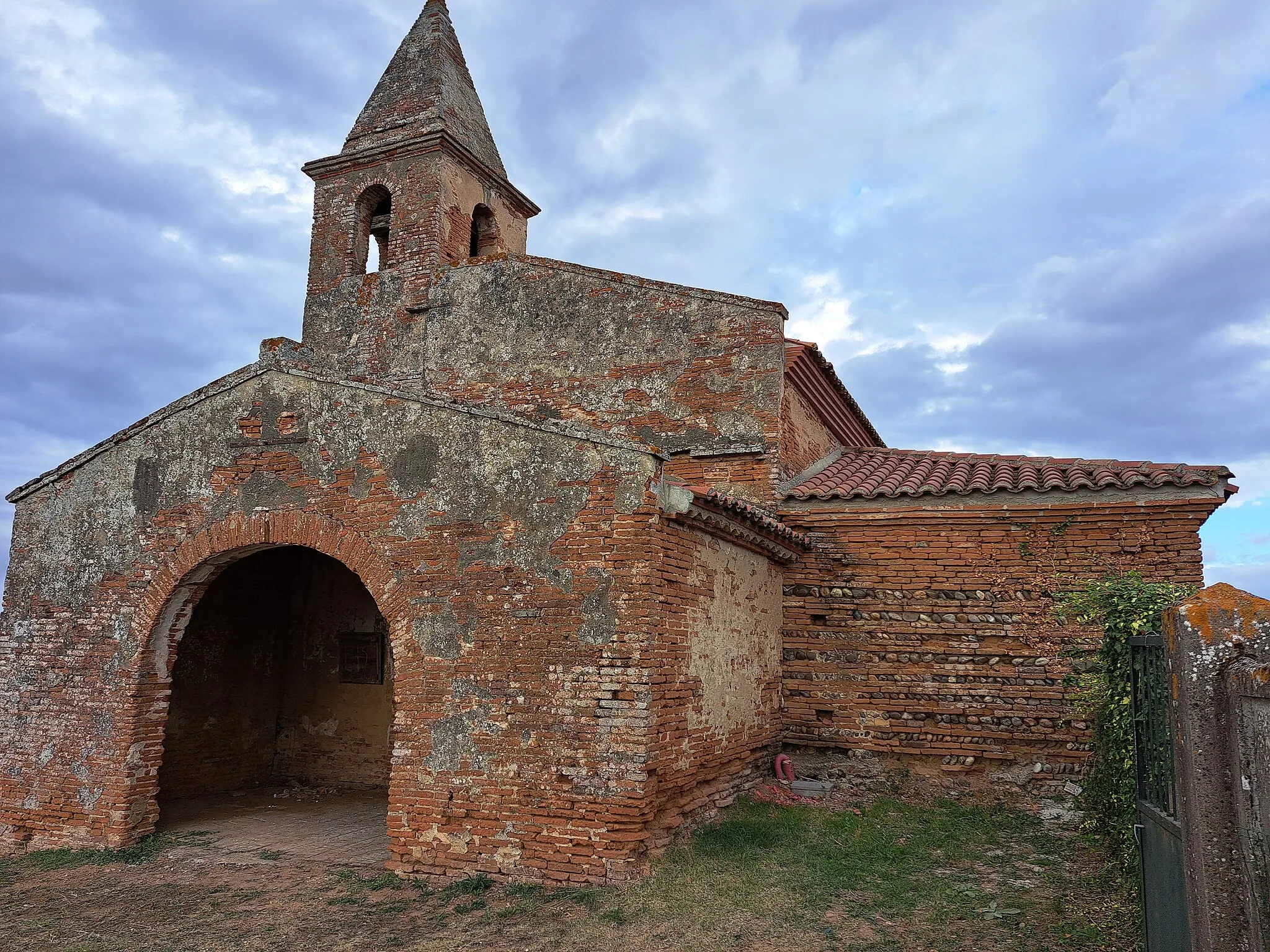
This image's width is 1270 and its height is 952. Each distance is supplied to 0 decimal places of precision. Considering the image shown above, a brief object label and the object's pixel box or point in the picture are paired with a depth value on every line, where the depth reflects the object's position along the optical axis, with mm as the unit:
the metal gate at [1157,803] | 4086
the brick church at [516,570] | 7199
